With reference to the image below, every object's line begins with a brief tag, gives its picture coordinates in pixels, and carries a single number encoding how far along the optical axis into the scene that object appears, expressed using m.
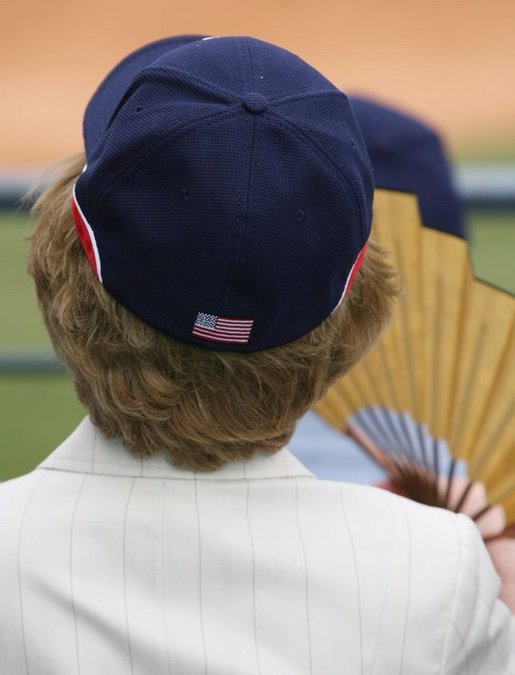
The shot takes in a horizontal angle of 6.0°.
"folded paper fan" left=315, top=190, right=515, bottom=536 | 3.12
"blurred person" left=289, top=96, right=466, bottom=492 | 3.22
